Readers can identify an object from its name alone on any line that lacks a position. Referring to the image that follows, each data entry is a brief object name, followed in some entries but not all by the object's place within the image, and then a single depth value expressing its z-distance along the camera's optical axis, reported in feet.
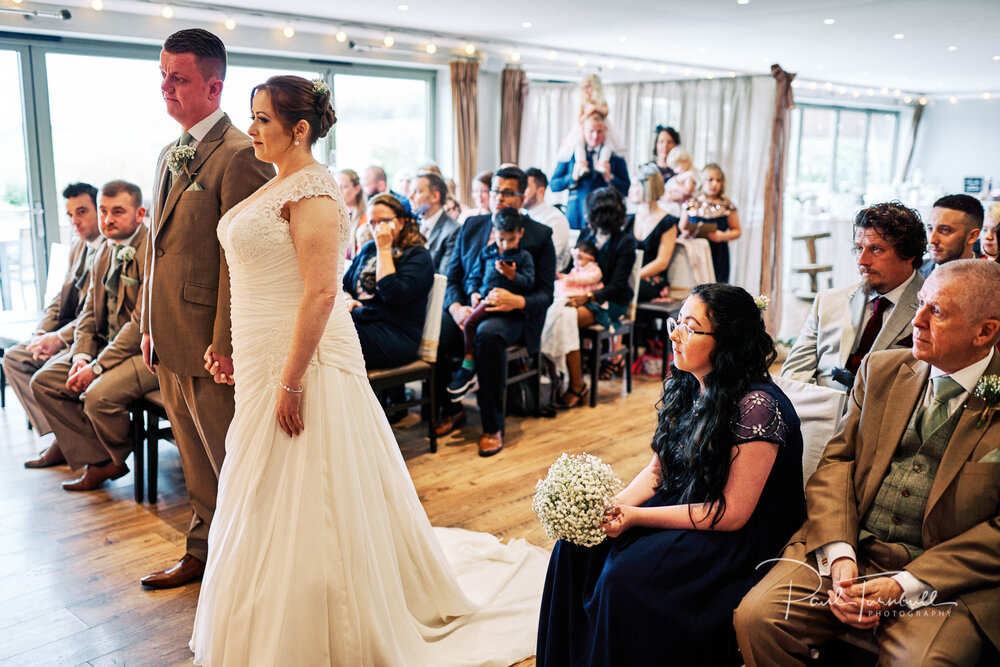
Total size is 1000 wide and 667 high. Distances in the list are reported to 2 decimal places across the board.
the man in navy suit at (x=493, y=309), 14.30
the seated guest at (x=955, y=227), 10.78
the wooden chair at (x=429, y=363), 13.25
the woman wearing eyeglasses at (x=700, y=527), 6.04
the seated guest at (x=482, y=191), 21.09
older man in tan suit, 5.50
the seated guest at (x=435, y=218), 17.15
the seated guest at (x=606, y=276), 16.61
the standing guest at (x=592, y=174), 21.61
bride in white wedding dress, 7.14
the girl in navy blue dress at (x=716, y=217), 20.74
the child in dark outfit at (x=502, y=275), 14.74
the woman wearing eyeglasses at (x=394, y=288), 13.08
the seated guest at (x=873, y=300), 8.52
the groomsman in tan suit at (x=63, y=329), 13.53
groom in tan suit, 8.30
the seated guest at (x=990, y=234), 12.76
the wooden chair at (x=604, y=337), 16.63
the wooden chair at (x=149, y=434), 11.66
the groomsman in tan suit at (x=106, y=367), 11.89
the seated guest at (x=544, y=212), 18.13
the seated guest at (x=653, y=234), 19.22
